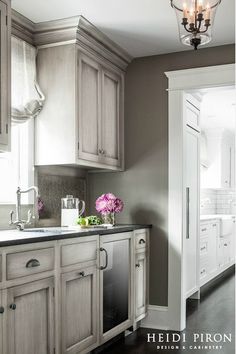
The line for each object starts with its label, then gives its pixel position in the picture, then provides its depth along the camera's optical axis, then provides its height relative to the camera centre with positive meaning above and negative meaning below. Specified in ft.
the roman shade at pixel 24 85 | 10.84 +2.60
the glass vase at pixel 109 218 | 12.75 -0.77
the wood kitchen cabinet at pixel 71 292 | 7.79 -2.12
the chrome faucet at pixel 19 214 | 10.59 -0.54
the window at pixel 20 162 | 11.38 +0.74
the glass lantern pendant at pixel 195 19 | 7.63 +2.89
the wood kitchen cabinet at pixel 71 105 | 11.40 +2.19
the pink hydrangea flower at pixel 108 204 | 12.63 -0.37
